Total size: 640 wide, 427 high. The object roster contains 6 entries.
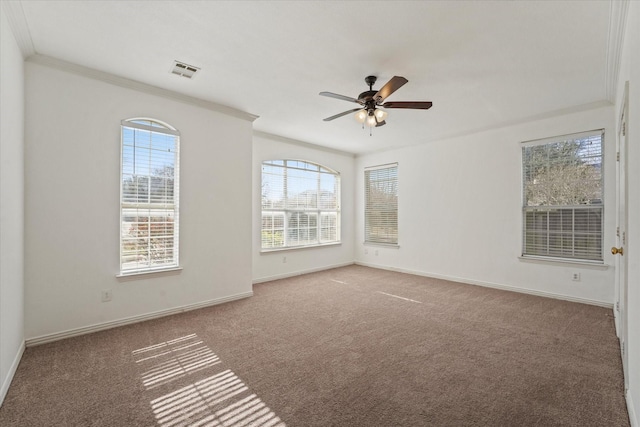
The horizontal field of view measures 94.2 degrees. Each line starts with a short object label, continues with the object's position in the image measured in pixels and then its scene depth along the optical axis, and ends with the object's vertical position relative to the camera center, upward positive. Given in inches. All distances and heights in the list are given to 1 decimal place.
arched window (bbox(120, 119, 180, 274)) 133.0 +7.4
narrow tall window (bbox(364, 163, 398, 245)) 255.9 +8.2
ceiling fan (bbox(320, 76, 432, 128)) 114.3 +44.4
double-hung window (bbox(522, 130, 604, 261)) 159.0 +10.1
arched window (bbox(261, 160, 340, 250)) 219.9 +6.7
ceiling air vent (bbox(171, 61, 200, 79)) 118.3 +58.7
